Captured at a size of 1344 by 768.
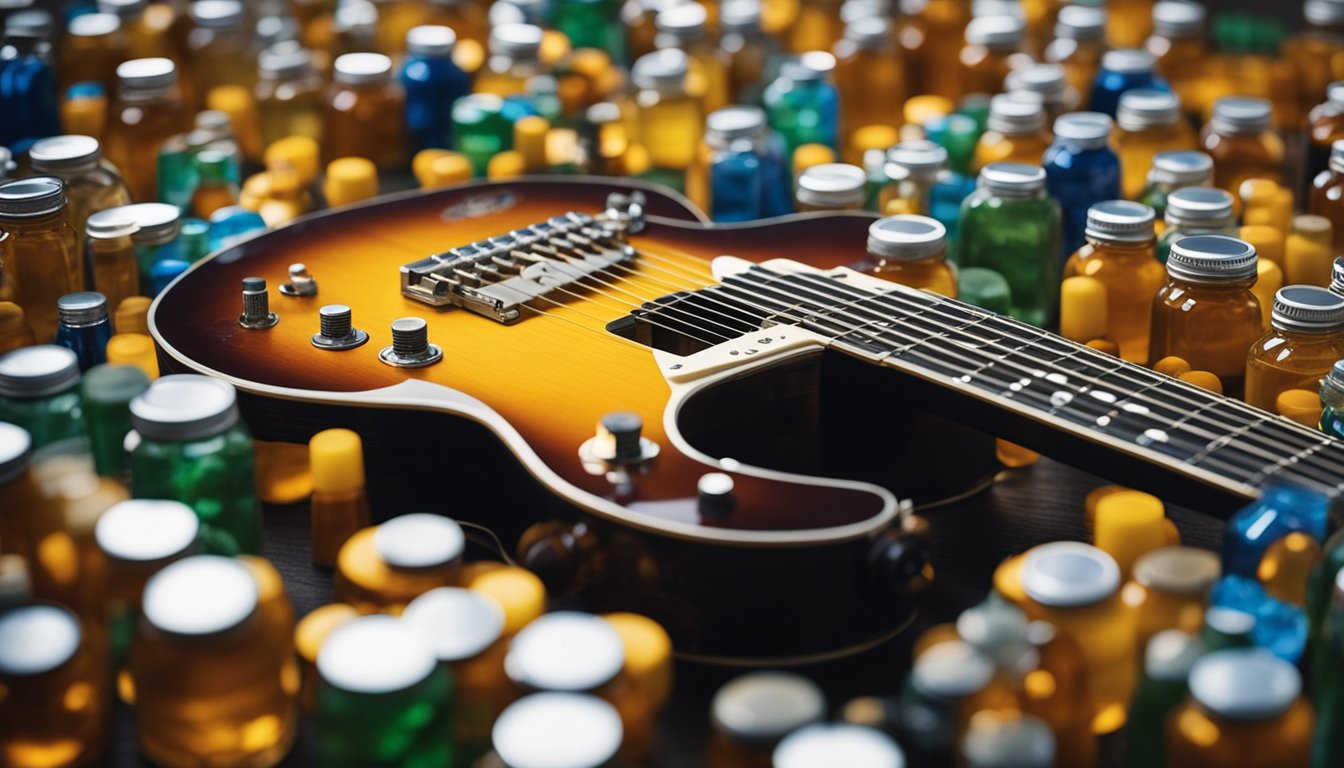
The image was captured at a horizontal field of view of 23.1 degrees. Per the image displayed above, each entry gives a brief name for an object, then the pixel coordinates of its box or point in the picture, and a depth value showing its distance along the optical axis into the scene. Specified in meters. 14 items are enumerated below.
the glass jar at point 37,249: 1.67
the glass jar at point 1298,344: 1.56
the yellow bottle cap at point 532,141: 1.89
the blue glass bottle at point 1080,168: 1.79
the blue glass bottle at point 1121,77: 1.97
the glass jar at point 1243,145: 1.85
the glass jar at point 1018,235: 1.73
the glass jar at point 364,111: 1.99
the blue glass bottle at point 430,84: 2.03
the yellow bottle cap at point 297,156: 1.90
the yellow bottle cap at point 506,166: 1.87
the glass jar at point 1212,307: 1.60
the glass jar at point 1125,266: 1.67
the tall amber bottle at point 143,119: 1.93
